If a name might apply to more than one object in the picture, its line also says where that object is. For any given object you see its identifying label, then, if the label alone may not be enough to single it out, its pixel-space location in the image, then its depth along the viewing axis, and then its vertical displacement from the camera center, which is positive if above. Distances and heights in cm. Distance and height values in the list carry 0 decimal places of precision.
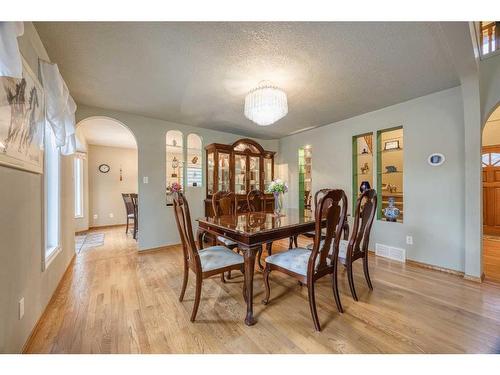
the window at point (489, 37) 234 +167
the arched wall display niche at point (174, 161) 401 +58
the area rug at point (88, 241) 384 -104
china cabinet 408 +40
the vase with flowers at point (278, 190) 256 -3
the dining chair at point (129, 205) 474 -36
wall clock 577 +59
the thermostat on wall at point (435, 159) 270 +35
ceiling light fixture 219 +90
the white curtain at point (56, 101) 175 +77
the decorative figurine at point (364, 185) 339 +3
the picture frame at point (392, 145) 326 +65
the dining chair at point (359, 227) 195 -38
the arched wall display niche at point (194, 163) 413 +50
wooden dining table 164 -36
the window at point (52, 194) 224 -4
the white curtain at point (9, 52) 94 +63
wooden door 432 -9
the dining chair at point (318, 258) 158 -60
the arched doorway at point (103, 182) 468 +21
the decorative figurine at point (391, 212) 316 -38
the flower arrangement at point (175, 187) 381 +3
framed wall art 117 +45
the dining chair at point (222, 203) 284 -21
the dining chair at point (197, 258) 168 -61
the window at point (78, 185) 514 +12
